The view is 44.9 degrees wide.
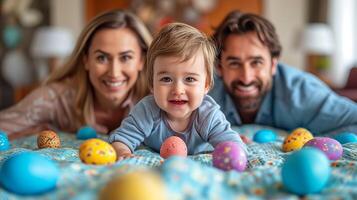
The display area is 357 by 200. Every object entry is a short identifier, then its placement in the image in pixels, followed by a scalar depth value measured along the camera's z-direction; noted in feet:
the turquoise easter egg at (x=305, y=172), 3.43
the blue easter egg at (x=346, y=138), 5.95
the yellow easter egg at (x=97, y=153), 4.18
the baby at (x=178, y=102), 4.89
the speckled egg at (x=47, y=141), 5.70
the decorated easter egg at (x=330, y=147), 4.85
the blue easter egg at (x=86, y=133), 6.78
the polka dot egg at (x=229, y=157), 4.16
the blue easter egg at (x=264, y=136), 6.49
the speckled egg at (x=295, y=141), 5.59
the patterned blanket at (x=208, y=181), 3.16
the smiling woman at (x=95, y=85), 7.32
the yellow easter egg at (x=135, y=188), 2.59
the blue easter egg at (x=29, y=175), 3.47
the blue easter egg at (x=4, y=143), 5.81
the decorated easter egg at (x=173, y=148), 4.80
